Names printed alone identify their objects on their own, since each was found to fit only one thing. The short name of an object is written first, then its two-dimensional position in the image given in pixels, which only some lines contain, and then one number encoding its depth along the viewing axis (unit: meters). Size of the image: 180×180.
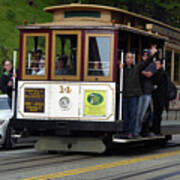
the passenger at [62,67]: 14.41
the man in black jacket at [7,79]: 14.86
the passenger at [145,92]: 14.55
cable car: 14.02
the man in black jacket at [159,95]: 15.40
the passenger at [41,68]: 14.55
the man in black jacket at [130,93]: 14.33
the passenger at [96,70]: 14.20
